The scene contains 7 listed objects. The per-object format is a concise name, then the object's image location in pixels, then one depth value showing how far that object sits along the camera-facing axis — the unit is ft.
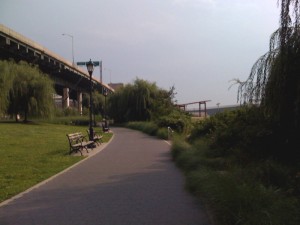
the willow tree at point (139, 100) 137.63
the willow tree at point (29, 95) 113.60
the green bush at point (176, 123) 83.79
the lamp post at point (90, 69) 57.58
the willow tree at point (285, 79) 21.22
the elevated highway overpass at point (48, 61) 111.42
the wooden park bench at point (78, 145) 45.57
